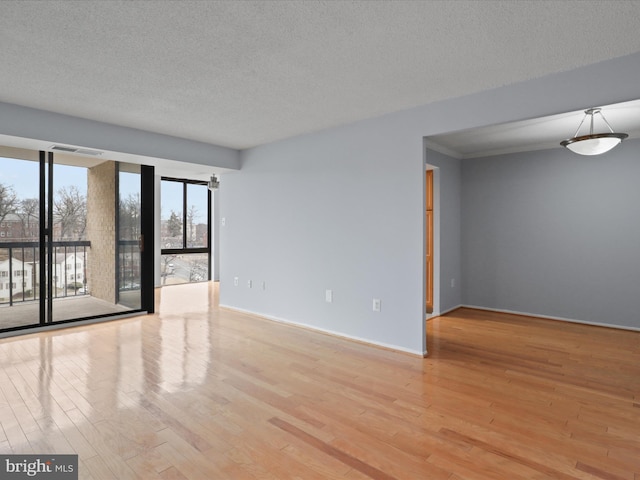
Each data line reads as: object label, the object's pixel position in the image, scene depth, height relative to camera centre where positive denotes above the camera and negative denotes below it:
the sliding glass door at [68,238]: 4.11 +0.04
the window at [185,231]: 8.23 +0.22
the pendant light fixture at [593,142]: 3.29 +0.92
